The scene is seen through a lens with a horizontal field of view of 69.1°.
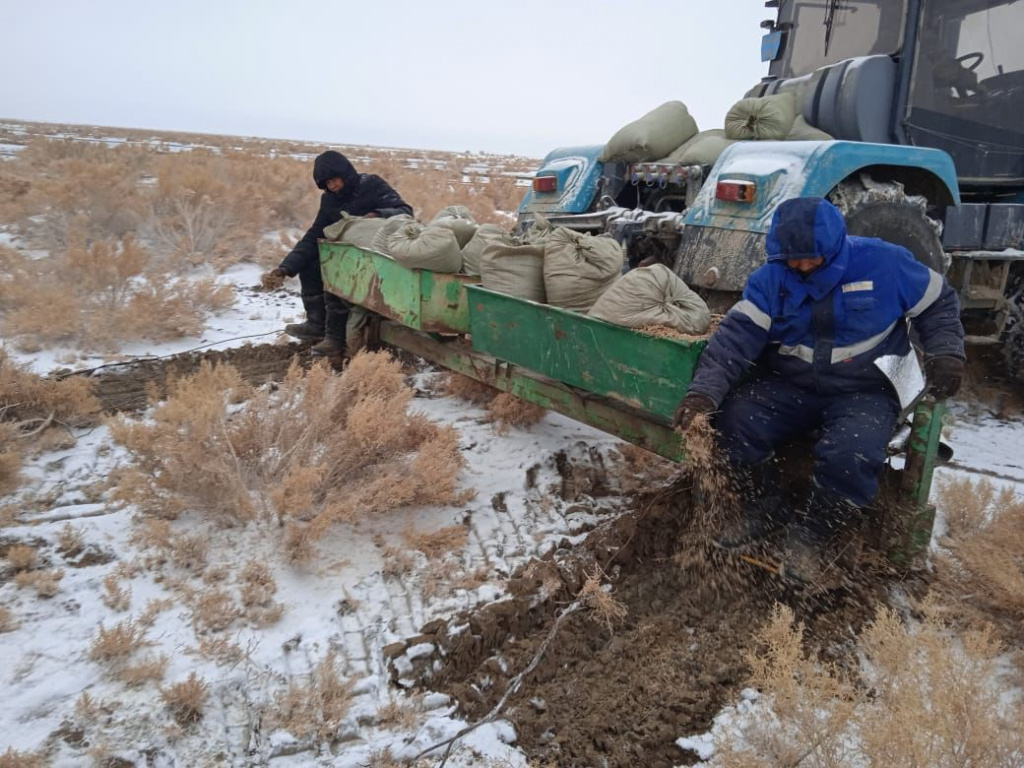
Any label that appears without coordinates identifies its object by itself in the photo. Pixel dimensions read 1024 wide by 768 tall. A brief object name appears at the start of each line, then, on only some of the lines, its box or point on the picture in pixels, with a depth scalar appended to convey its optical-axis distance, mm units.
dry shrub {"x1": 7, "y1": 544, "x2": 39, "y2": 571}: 2898
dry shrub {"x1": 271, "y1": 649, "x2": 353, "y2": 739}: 2258
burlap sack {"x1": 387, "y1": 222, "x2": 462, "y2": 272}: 4199
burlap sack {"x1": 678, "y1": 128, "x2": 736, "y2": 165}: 4676
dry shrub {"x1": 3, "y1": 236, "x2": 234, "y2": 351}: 5629
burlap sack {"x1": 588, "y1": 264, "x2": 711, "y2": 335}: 3068
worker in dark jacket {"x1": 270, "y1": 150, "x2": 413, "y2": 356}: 5516
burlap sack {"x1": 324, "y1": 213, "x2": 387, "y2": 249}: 5180
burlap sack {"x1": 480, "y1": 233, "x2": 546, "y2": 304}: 3791
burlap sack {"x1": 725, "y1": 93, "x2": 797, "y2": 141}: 4582
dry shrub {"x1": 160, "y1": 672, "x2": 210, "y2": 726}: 2277
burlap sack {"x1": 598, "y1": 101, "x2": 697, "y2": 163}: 4957
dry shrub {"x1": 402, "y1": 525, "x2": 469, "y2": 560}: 3156
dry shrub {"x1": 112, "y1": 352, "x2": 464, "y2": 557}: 3246
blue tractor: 3701
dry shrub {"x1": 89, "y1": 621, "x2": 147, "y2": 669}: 2451
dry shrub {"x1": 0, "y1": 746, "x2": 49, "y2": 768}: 2020
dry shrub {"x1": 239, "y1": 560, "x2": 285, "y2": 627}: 2705
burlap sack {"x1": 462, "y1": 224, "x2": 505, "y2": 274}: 4371
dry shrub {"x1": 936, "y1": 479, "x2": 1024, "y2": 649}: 2627
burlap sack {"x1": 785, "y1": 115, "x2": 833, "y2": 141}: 4594
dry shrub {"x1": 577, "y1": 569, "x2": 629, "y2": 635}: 2775
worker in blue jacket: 2768
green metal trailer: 2916
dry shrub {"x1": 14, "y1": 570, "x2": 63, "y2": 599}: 2770
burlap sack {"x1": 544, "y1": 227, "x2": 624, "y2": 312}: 3605
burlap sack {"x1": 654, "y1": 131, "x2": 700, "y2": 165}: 4848
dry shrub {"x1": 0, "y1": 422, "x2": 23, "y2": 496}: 3488
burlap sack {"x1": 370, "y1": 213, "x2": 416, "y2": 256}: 4812
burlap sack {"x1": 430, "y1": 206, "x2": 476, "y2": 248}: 4523
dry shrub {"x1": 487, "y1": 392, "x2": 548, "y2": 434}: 4410
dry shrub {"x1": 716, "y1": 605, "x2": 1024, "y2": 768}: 1734
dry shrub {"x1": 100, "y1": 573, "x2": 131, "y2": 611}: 2715
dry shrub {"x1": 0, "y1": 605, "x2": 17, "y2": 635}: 2586
